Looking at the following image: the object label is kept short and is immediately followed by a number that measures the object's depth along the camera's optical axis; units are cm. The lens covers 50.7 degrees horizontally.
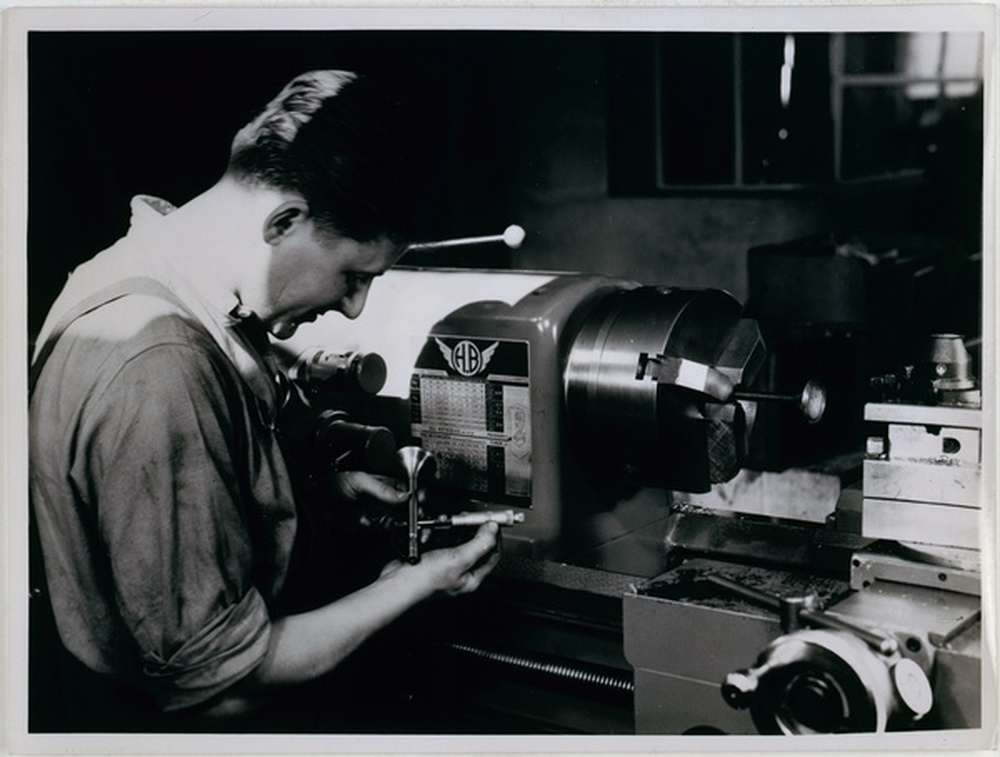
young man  119
